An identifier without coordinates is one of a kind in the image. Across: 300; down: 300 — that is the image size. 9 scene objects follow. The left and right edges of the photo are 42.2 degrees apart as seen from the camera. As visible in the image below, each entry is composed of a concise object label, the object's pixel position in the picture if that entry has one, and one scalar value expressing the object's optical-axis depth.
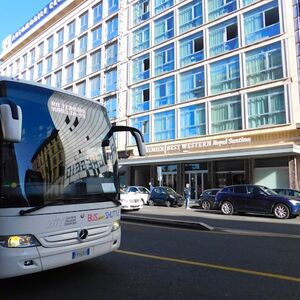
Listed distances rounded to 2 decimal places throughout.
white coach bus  4.70
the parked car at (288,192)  20.22
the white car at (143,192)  27.43
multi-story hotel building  26.97
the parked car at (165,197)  27.38
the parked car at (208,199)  23.75
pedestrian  25.79
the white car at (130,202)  20.80
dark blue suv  17.92
